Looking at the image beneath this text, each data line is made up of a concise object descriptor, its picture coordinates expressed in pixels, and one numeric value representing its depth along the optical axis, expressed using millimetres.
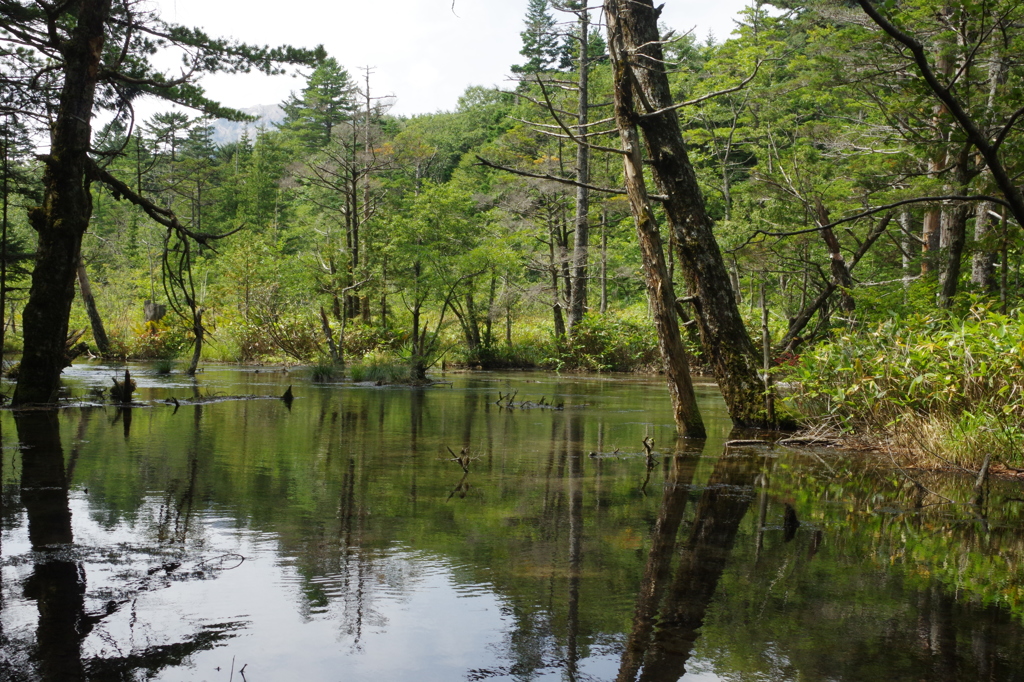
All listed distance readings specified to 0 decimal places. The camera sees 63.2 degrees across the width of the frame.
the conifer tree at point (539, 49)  50125
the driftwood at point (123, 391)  11429
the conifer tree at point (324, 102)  56562
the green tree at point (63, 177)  9352
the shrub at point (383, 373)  17672
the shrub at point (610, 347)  23656
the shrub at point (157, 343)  26391
